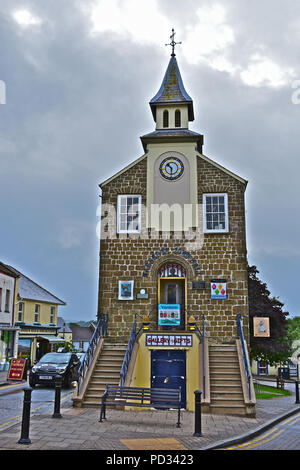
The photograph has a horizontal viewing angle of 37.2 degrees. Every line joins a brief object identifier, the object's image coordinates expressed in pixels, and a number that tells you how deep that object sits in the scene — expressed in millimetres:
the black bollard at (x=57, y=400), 11664
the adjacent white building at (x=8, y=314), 29219
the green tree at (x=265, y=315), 25656
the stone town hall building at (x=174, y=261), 16266
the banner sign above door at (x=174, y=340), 16188
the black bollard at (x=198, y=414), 10164
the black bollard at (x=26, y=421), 8837
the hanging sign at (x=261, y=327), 18922
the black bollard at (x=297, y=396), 17997
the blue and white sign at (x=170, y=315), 17391
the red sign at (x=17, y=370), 21094
